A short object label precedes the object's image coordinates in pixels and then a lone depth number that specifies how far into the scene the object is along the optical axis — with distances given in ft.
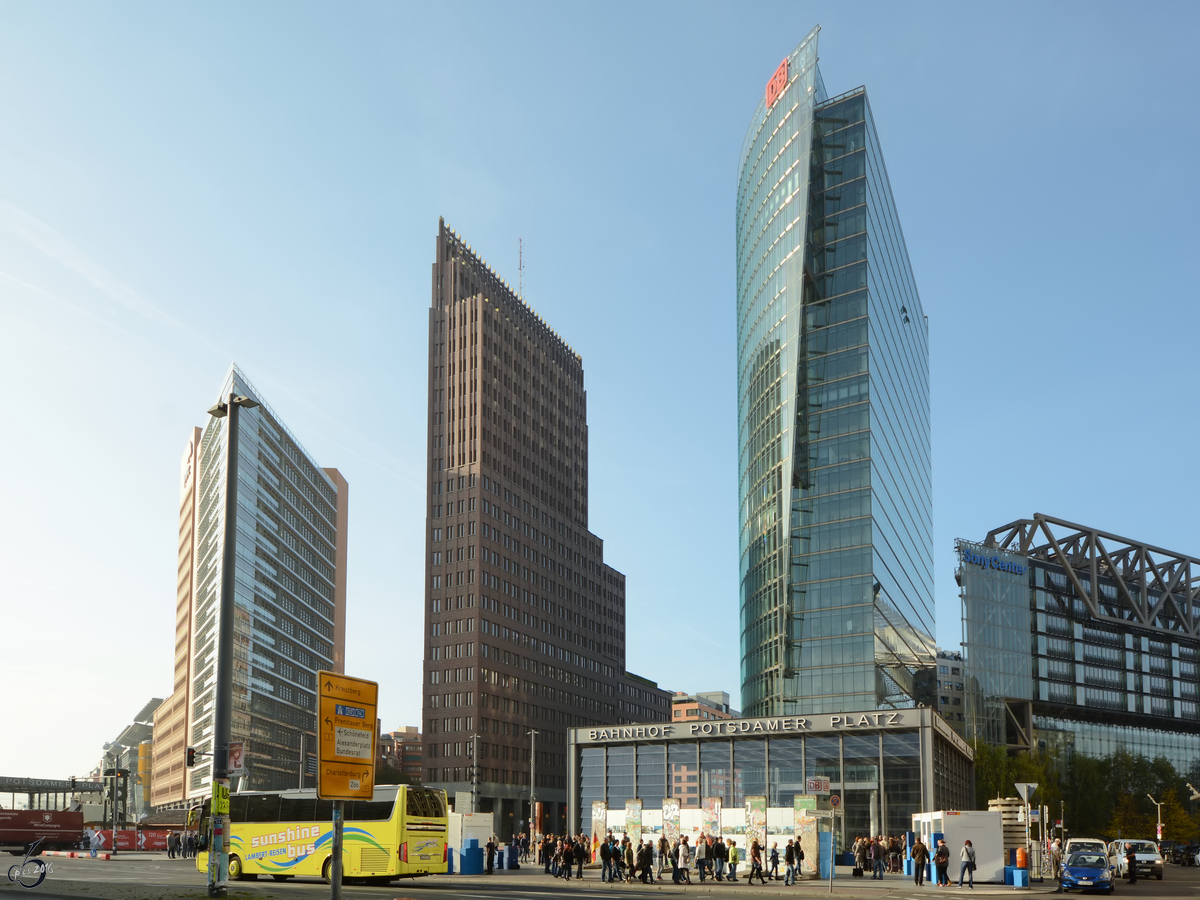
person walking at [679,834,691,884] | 150.10
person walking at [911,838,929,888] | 148.56
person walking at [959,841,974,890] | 139.44
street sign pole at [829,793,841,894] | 124.57
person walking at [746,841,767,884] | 148.66
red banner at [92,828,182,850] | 285.23
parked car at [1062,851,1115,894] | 136.67
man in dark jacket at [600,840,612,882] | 154.61
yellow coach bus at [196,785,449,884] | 128.47
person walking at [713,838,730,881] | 153.58
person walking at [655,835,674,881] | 166.20
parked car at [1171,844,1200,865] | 307.37
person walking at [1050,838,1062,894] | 183.26
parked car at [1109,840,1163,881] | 198.80
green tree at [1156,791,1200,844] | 423.23
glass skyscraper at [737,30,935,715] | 315.99
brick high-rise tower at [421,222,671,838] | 473.67
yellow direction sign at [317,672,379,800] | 66.74
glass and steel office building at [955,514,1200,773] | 458.09
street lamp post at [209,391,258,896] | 93.61
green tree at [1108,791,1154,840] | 418.31
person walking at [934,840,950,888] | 141.90
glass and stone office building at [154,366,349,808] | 446.19
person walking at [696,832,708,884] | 152.45
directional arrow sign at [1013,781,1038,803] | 141.80
